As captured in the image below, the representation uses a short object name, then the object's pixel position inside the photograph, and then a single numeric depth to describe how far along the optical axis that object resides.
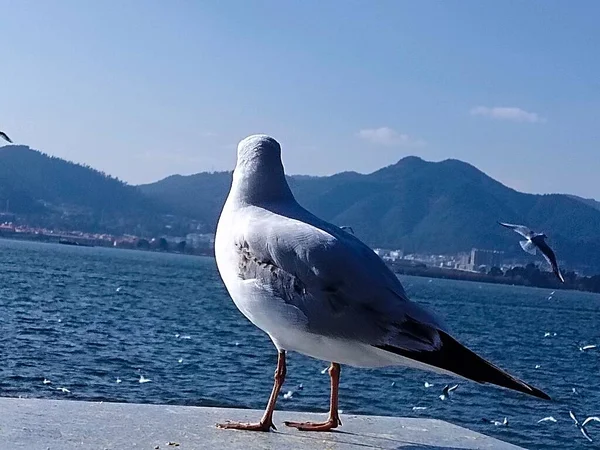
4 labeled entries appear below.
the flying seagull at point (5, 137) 6.79
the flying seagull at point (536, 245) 11.91
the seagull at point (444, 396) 23.23
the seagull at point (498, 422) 22.47
